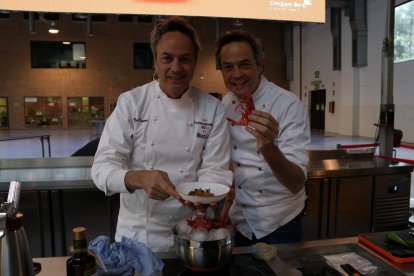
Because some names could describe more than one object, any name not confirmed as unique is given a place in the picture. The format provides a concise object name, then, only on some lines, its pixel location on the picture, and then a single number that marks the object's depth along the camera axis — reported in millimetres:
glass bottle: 865
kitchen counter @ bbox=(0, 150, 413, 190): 2549
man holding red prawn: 1480
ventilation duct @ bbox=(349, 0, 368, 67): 12172
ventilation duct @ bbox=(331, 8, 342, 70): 13305
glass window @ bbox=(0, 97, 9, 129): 16219
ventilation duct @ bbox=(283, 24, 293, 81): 17250
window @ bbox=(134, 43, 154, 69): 16656
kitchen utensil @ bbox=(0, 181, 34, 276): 824
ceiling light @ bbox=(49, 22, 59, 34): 14734
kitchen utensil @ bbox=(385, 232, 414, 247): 1265
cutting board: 1198
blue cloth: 995
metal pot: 1023
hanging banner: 2641
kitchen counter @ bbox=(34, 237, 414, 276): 1129
